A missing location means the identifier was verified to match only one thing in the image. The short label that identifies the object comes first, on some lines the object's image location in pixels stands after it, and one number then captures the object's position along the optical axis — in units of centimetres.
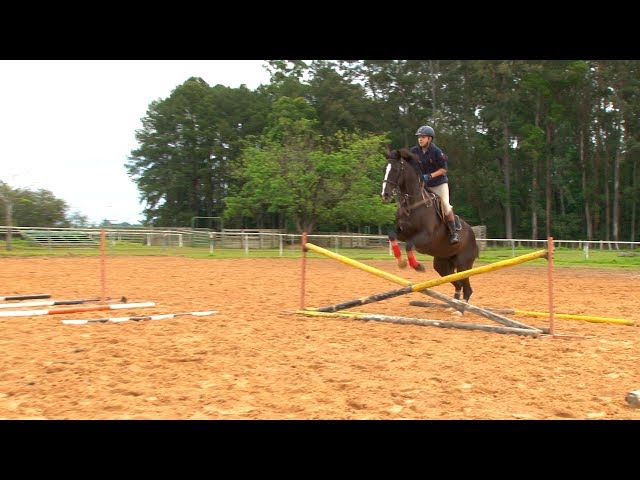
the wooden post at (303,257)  803
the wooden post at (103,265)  850
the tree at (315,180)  3278
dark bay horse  760
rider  808
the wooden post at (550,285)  613
